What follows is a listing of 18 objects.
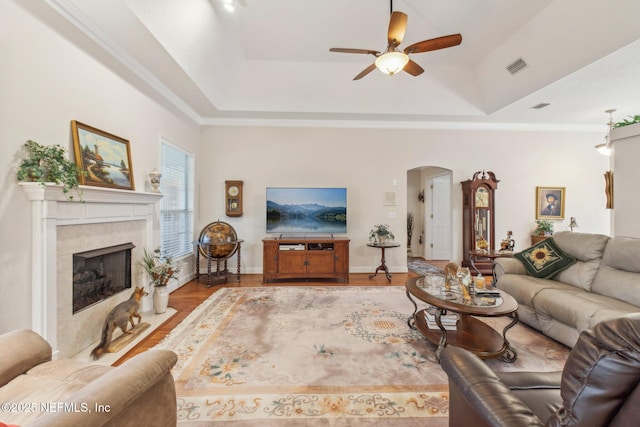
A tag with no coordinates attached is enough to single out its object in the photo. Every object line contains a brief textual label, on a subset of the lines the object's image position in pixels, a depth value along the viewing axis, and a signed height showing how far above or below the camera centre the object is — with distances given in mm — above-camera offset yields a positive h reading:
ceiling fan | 2324 +1647
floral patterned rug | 1599 -1233
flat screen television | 4727 +71
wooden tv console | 4340 -784
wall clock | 4832 +300
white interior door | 6398 -157
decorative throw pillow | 2861 -532
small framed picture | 5141 +242
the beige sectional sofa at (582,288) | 2174 -755
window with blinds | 3812 +194
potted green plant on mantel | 1804 +344
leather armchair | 631 -458
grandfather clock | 4883 +36
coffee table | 1974 -1058
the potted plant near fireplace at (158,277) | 3025 -774
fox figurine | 2195 -988
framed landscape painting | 2270 +563
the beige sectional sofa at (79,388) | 803 -718
